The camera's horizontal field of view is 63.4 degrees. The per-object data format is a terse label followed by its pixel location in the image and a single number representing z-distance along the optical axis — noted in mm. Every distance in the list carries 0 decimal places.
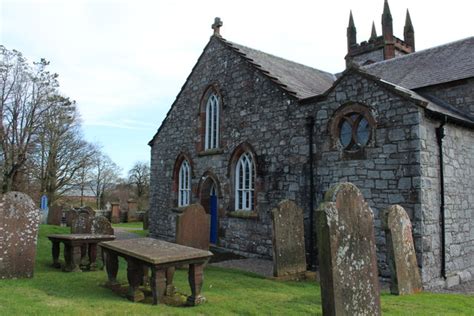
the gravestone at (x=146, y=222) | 23012
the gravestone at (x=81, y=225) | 10648
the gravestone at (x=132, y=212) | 29750
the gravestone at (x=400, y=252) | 7613
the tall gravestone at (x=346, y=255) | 4836
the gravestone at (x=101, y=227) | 10164
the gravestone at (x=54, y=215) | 21609
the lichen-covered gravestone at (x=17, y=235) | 7574
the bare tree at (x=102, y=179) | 43531
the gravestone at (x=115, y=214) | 28642
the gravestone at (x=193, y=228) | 10086
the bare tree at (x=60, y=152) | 25922
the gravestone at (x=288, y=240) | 9141
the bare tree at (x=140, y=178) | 44188
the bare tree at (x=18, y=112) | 19797
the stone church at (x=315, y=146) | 9266
